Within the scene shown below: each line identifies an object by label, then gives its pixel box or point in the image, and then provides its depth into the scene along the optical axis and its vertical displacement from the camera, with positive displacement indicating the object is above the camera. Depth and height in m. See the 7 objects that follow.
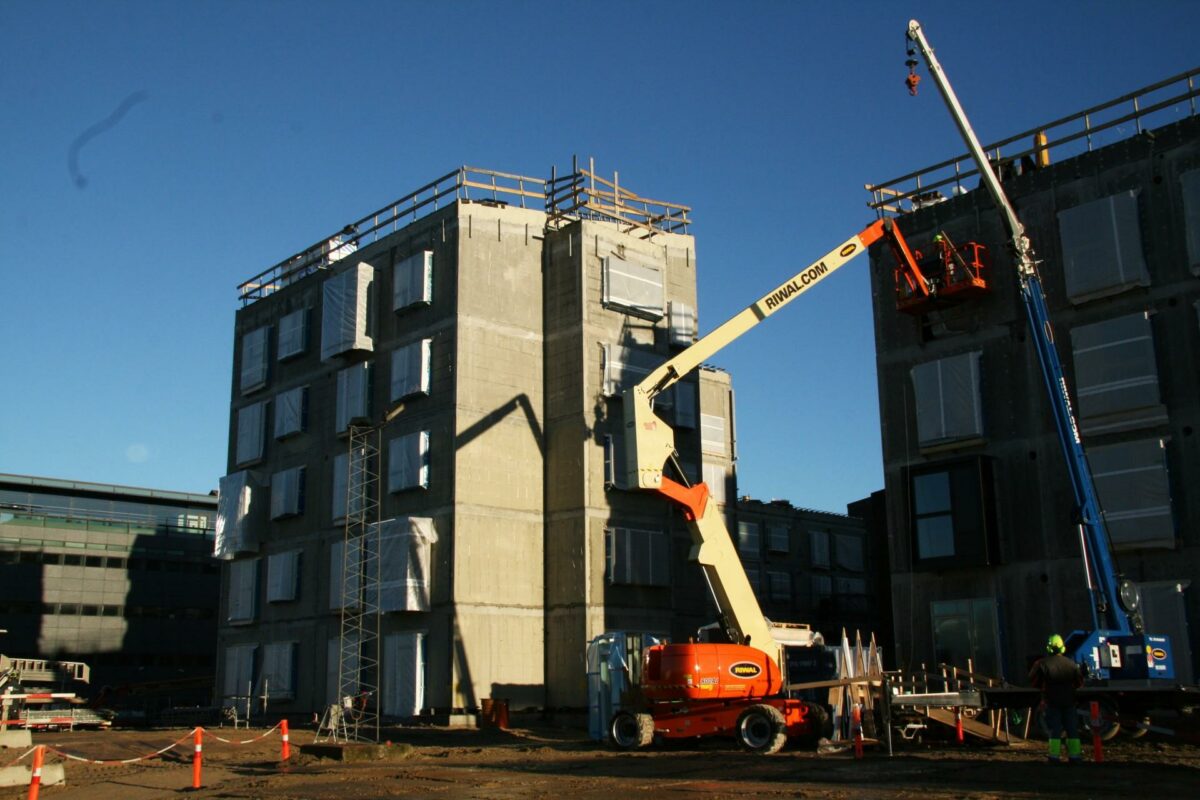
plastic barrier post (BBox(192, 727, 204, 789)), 21.67 -1.79
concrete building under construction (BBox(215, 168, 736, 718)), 40.78 +6.94
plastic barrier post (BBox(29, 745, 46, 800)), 18.39 -1.71
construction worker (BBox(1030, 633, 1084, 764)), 20.44 -0.75
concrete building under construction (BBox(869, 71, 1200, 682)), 30.06 +6.42
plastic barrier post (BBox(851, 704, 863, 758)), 23.48 -1.47
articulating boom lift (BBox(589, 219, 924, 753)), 26.33 +0.16
